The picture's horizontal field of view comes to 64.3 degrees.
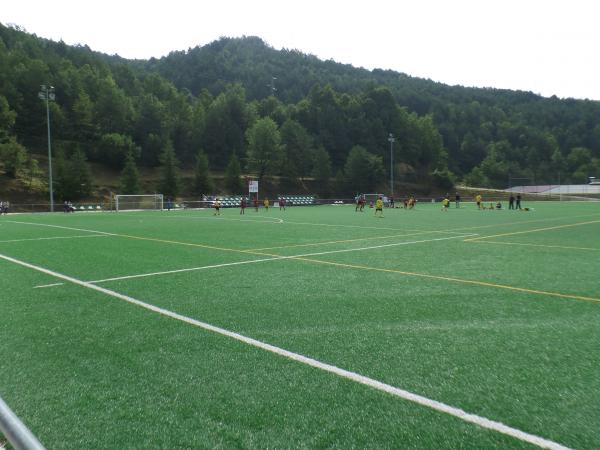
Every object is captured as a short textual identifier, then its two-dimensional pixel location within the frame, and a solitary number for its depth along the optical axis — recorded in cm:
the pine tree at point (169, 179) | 6855
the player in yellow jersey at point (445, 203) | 4312
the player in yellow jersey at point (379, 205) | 3497
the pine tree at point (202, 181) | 7231
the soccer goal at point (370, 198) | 7616
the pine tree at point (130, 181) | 6525
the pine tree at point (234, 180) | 7562
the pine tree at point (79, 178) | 5953
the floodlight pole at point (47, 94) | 4471
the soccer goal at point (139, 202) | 5109
